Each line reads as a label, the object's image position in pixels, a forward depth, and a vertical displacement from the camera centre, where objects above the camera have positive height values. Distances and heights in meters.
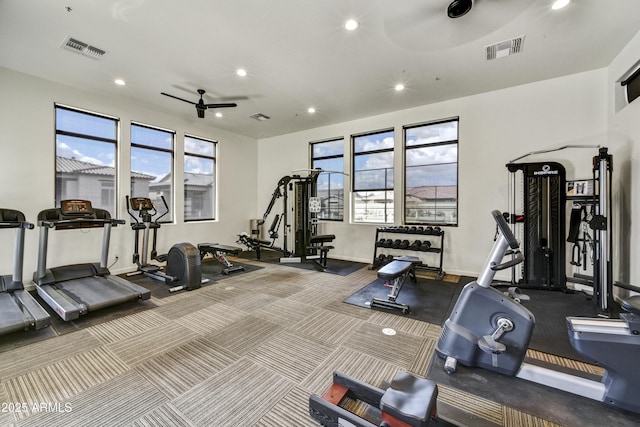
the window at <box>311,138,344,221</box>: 6.74 +0.92
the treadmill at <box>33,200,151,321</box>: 3.21 -1.03
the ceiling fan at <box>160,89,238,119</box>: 4.53 +1.83
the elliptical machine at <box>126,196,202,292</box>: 4.21 -0.82
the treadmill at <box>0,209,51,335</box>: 2.65 -1.07
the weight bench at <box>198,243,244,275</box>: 5.21 -0.78
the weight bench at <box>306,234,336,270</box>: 5.54 -0.73
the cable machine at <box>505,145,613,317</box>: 3.93 -0.16
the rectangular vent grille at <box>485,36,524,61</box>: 3.30 +2.16
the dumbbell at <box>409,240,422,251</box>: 5.19 -0.64
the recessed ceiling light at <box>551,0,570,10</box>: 2.65 +2.14
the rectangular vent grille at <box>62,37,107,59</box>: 3.35 +2.15
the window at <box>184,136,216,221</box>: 6.41 +0.85
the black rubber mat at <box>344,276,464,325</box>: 3.32 -1.24
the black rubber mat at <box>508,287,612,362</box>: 2.50 -1.23
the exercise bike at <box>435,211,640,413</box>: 1.67 -0.92
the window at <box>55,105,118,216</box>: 4.62 +1.02
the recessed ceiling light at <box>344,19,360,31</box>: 2.97 +2.16
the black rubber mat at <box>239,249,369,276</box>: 5.47 -1.18
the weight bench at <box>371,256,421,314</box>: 3.33 -0.92
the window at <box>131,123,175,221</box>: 5.51 +1.06
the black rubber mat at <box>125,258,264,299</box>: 4.16 -1.22
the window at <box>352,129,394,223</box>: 6.01 +0.85
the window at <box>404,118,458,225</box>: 5.29 +0.83
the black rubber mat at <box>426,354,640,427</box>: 1.68 -1.31
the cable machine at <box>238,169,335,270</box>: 5.97 -0.27
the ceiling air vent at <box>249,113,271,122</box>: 6.02 +2.22
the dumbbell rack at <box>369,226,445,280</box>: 5.08 -0.68
